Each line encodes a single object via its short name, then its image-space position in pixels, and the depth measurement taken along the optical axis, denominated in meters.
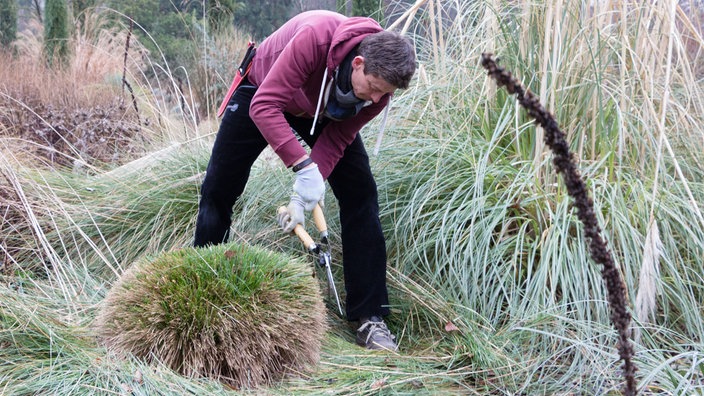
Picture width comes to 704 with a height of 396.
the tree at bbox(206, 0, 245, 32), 10.42
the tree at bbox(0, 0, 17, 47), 12.29
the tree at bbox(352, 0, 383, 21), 7.30
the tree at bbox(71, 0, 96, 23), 12.38
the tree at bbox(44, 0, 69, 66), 9.27
